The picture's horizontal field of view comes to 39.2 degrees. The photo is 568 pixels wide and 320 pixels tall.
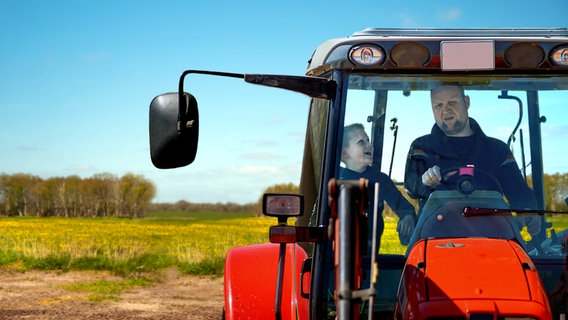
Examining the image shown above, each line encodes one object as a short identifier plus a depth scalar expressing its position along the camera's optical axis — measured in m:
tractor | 3.96
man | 4.21
